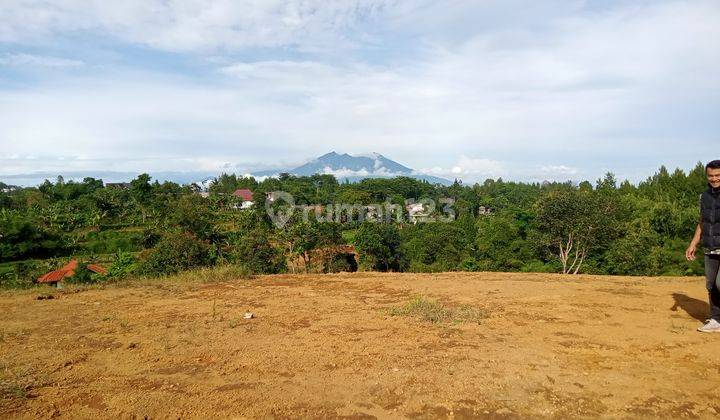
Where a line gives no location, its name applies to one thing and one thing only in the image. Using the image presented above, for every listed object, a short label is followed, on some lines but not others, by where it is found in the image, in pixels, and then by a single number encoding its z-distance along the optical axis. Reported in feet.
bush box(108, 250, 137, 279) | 90.74
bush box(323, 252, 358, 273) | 85.09
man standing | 14.71
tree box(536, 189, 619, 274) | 63.05
